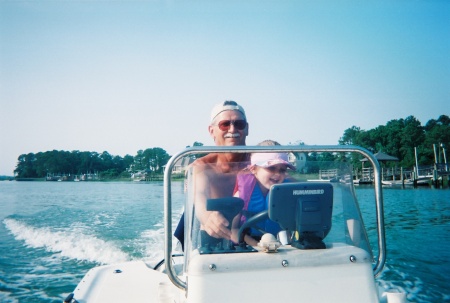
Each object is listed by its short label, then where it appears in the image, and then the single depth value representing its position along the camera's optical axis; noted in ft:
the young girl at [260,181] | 6.16
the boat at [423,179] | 102.72
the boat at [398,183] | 104.53
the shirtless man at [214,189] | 5.60
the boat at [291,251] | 4.85
